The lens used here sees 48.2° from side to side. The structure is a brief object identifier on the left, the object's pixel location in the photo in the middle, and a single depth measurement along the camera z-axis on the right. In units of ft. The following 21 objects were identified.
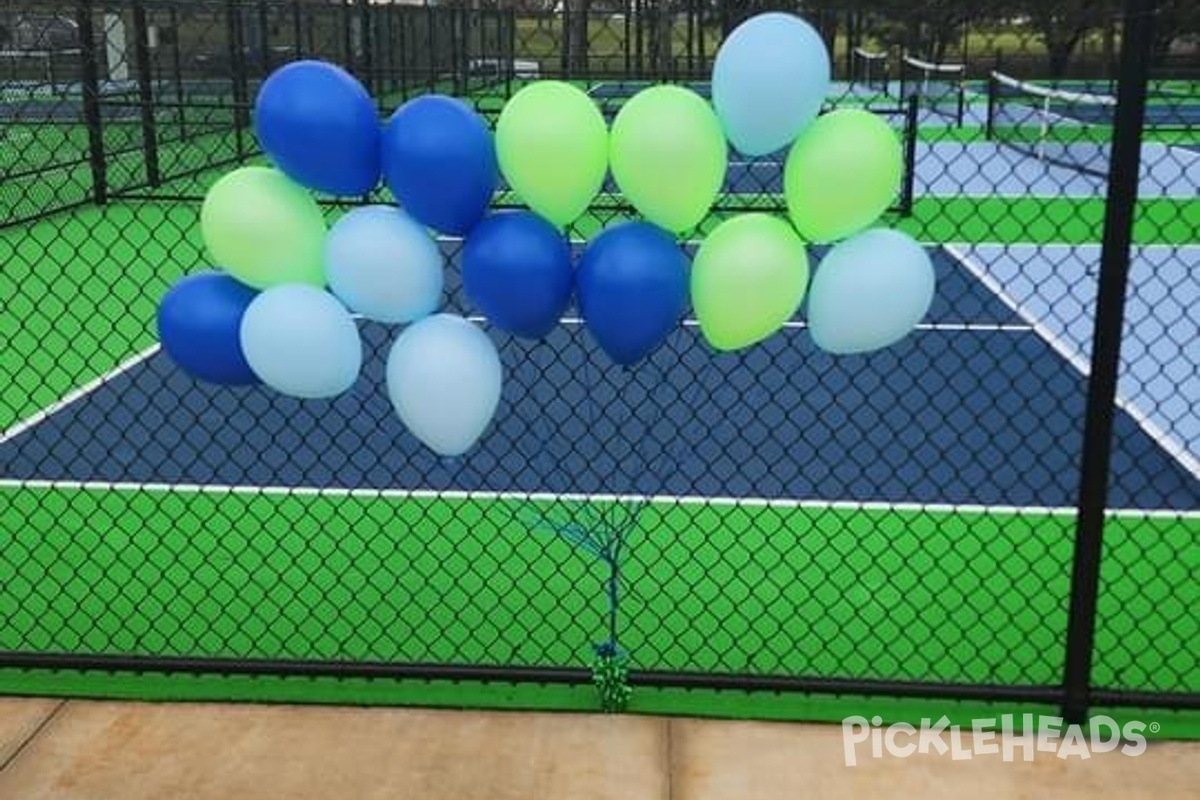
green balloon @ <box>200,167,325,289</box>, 10.23
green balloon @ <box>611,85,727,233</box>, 9.73
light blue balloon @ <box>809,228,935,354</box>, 10.02
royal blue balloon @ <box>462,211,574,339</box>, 10.10
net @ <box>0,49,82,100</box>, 48.61
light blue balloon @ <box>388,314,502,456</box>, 10.35
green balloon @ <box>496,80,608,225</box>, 9.81
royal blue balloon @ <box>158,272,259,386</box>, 10.53
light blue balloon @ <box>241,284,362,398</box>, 10.11
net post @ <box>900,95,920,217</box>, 36.52
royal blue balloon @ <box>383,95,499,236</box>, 9.86
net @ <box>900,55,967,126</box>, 60.96
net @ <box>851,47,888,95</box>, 73.36
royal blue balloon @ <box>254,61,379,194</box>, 9.87
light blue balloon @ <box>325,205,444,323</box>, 10.18
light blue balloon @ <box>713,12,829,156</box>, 9.53
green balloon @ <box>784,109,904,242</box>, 9.75
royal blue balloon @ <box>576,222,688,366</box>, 10.02
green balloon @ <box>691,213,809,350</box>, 9.97
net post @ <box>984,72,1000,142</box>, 57.10
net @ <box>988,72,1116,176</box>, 50.37
